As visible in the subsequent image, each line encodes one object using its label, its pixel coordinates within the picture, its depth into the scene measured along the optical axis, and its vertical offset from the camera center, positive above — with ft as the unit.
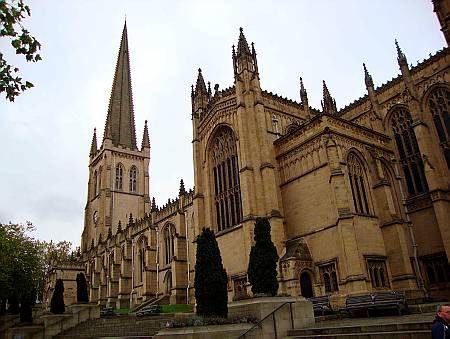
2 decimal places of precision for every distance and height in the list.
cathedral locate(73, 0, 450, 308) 85.10 +27.58
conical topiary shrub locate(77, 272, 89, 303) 116.16 +7.88
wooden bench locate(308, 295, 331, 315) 71.98 -0.79
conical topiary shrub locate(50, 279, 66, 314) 106.63 +4.67
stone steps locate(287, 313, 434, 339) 34.42 -3.35
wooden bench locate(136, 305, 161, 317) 103.52 +0.58
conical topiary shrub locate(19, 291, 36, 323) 115.96 +3.68
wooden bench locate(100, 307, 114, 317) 122.66 +1.52
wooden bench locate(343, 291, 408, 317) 57.41 -1.03
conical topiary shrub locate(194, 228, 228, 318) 56.39 +3.80
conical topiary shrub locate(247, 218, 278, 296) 58.65 +5.40
